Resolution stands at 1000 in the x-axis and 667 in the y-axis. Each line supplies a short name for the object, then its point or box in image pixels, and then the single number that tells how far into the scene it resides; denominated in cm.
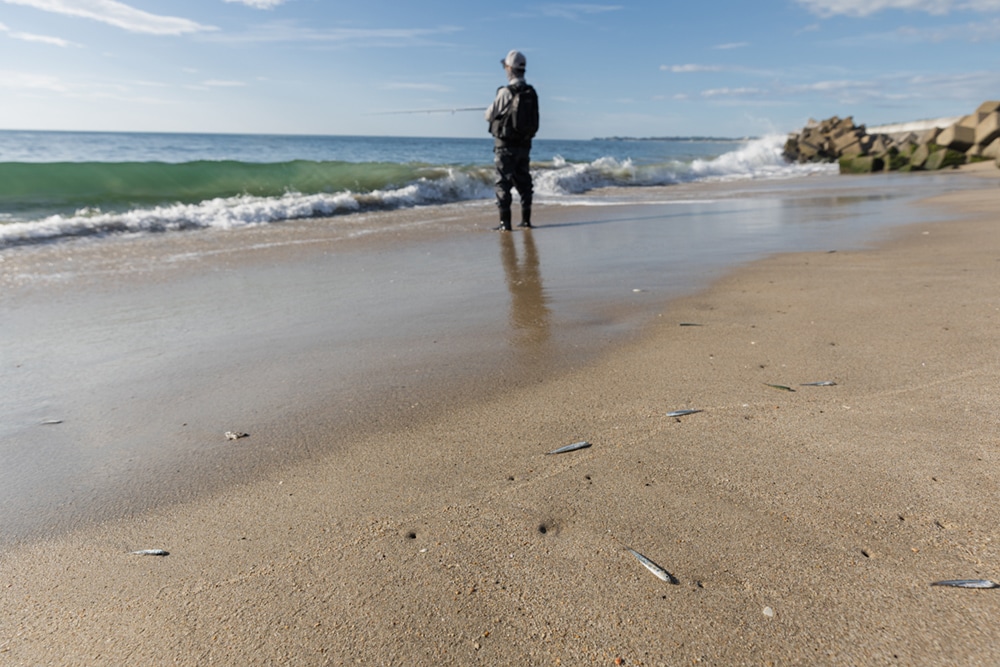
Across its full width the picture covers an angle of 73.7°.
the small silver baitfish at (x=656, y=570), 149
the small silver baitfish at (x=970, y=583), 141
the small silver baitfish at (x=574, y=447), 214
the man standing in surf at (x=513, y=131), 793
